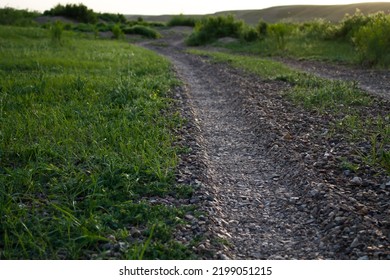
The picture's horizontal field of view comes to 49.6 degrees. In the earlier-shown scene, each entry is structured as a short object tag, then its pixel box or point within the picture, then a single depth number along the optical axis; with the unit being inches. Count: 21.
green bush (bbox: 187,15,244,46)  1370.6
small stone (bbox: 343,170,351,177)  208.2
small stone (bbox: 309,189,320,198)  187.2
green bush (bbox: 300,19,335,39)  1029.5
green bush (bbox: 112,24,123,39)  1550.2
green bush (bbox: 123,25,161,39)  1706.6
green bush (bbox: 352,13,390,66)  630.5
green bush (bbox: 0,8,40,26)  1542.9
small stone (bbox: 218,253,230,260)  142.3
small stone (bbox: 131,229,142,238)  153.2
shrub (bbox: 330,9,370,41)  938.4
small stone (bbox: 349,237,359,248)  146.2
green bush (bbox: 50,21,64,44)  894.7
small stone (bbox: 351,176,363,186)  197.2
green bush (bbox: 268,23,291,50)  962.1
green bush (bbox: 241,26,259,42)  1231.9
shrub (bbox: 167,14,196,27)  2199.6
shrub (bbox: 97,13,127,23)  2290.8
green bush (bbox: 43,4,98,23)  2127.2
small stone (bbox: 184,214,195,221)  167.8
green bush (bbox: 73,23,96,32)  1768.0
